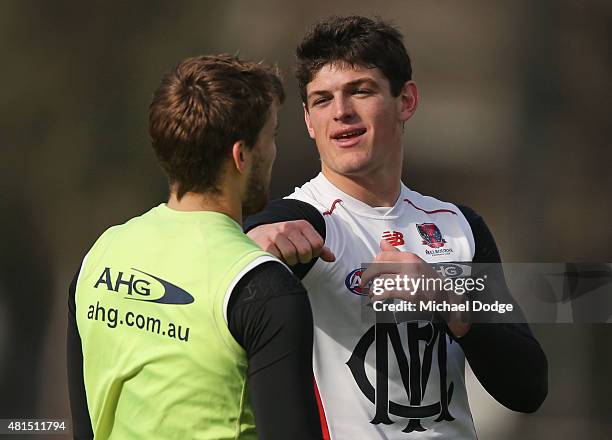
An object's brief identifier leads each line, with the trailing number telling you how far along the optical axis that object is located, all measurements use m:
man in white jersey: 12.50
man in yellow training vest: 12.06
